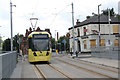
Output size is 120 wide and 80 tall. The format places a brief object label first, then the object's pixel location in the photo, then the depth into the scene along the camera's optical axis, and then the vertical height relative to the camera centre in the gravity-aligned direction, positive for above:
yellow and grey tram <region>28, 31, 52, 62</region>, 22.39 +0.03
